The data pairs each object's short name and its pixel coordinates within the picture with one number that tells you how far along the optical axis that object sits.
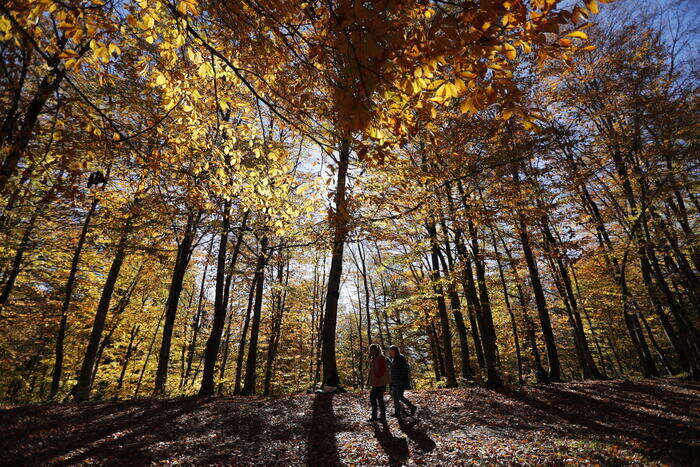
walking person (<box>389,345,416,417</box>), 7.43
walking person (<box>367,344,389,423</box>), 6.99
